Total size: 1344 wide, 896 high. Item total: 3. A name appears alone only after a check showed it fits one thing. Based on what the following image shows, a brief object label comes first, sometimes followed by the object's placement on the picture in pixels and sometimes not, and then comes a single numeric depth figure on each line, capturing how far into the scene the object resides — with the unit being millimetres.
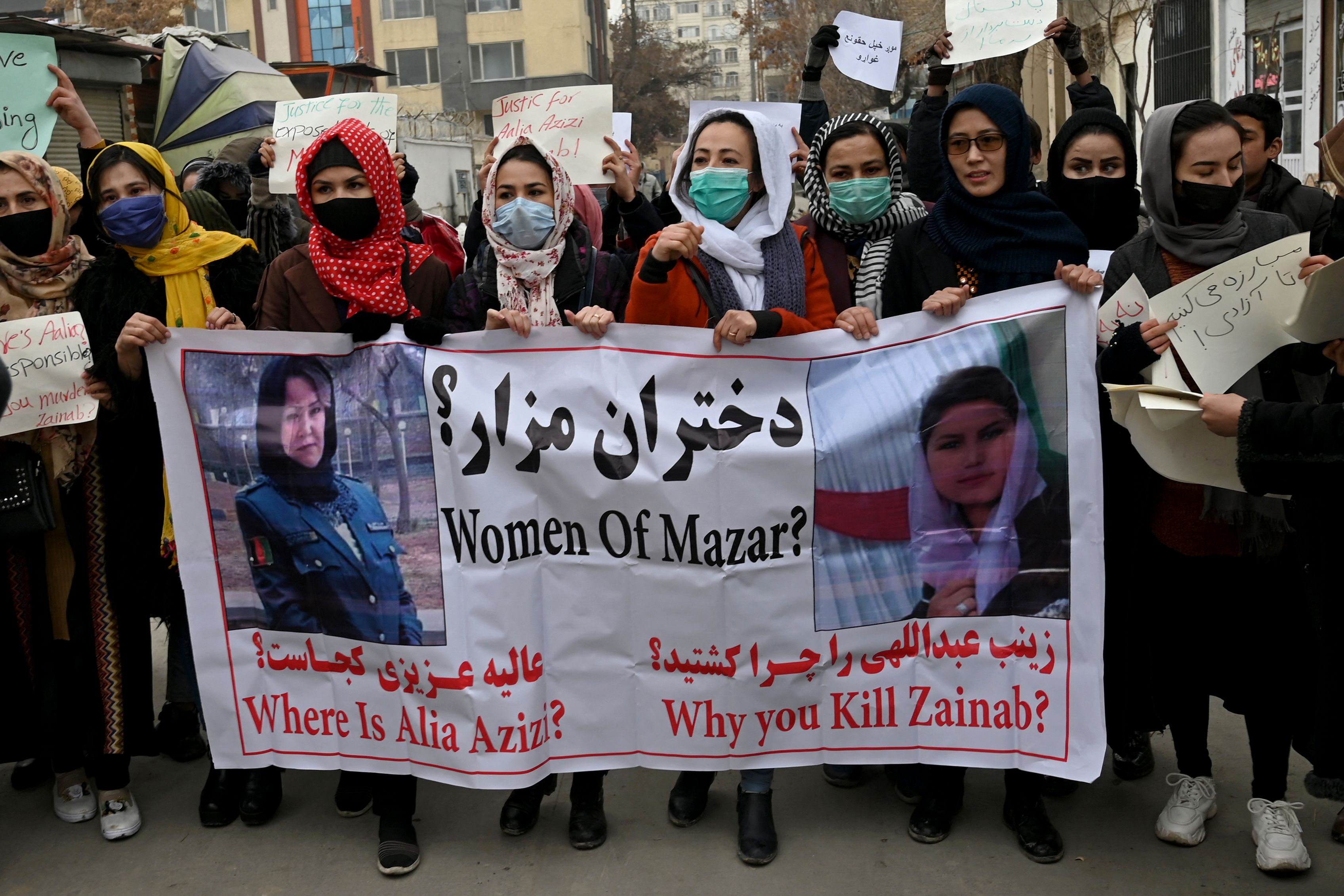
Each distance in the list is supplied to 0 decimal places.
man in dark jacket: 4301
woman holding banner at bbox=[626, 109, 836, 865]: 3330
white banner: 3205
